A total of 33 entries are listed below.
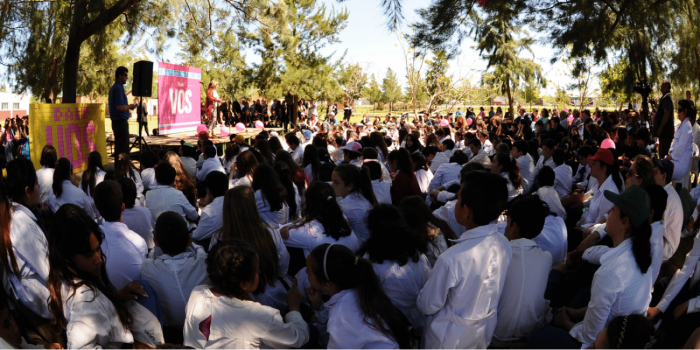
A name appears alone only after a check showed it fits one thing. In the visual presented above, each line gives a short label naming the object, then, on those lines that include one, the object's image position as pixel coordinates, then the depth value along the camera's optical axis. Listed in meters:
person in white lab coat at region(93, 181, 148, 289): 3.20
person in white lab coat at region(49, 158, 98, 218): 4.51
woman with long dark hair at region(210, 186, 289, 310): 3.07
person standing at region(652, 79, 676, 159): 8.16
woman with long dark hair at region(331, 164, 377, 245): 4.35
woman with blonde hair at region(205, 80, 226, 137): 13.95
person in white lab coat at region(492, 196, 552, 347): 2.74
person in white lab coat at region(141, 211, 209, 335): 2.83
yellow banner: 8.30
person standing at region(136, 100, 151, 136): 13.86
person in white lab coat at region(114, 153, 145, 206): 5.61
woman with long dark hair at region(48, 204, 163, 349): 2.13
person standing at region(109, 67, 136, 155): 8.28
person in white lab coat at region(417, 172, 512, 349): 2.36
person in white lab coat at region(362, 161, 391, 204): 5.46
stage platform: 12.23
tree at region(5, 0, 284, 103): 9.87
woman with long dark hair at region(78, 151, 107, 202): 5.29
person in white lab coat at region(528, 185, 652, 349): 2.46
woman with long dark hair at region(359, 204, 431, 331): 2.87
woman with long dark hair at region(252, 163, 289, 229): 4.29
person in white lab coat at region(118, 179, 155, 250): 4.05
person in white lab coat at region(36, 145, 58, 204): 4.91
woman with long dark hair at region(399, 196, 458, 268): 3.39
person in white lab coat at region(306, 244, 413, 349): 2.32
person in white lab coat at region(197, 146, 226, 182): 6.91
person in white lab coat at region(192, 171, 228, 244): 4.05
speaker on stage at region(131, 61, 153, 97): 10.32
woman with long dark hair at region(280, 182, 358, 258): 3.58
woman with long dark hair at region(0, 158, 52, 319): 2.62
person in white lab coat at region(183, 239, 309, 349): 2.29
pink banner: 12.31
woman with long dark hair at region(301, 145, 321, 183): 6.78
